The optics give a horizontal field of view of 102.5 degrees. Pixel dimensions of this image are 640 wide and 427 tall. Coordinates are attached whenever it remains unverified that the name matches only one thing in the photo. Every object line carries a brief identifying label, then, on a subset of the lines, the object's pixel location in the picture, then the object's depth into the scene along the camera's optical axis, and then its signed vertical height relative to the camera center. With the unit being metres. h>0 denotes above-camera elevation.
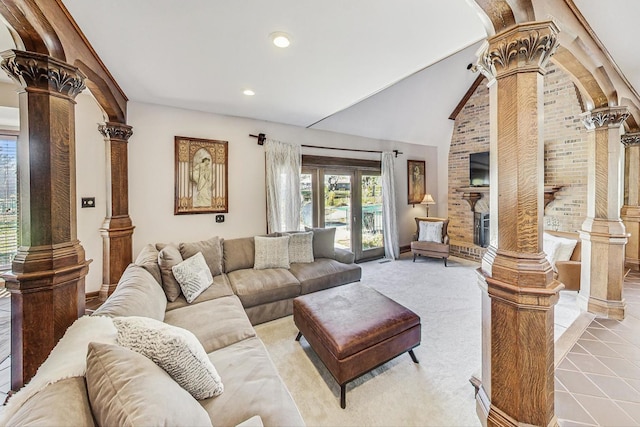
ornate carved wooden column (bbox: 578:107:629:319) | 2.48 -0.12
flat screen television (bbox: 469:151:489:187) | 5.19 +0.84
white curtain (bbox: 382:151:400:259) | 5.35 +0.07
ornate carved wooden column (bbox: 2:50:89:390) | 1.50 -0.03
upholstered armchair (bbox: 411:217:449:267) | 5.04 -0.60
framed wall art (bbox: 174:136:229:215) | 3.57 +0.52
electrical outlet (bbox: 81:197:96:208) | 3.11 +0.14
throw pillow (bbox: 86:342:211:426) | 0.76 -0.58
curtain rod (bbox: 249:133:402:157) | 4.03 +1.18
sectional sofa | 0.79 -0.60
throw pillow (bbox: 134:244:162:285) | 2.36 -0.47
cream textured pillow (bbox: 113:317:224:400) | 1.08 -0.60
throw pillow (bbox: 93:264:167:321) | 1.48 -0.55
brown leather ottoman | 1.77 -0.91
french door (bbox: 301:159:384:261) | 4.68 +0.13
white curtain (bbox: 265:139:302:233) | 4.12 +0.44
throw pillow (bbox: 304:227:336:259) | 3.85 -0.49
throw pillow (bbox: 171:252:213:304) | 2.41 -0.63
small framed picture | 5.84 +0.68
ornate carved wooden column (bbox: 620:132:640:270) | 3.86 +0.02
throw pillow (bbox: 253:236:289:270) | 3.35 -0.54
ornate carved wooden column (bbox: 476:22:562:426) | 1.28 -0.16
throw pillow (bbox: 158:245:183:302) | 2.38 -0.58
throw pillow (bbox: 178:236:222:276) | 2.96 -0.46
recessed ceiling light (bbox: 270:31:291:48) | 1.89 +1.31
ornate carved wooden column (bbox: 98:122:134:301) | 3.07 +0.01
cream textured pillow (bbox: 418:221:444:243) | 5.18 -0.44
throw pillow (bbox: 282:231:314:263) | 3.60 -0.51
